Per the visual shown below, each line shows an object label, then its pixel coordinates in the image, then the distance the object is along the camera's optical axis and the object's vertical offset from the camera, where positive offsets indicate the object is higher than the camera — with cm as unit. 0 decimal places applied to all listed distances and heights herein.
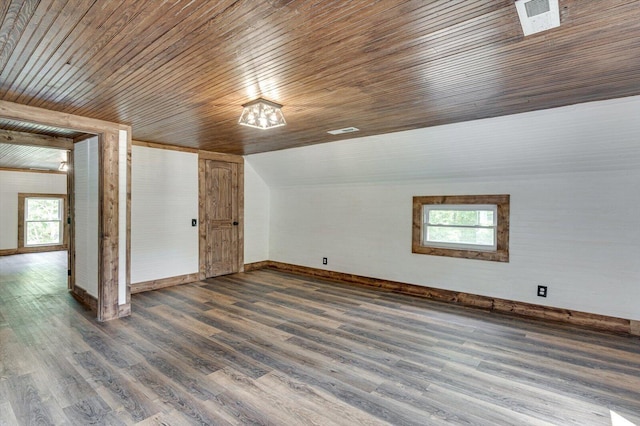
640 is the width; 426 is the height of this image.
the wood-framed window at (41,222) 884 -46
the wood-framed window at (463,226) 434 -26
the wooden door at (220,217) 584 -19
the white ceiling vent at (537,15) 160 +101
